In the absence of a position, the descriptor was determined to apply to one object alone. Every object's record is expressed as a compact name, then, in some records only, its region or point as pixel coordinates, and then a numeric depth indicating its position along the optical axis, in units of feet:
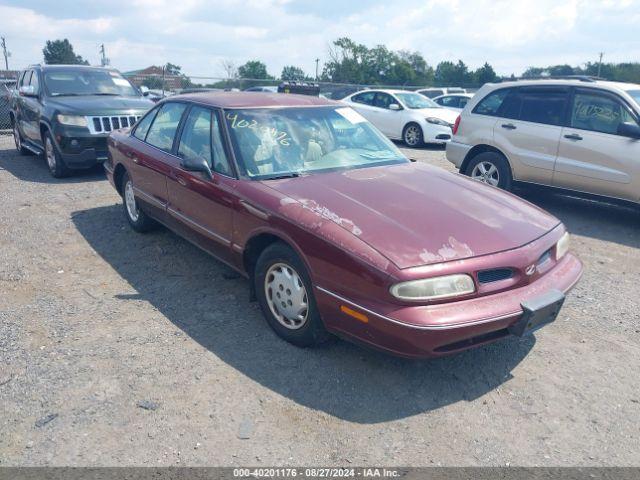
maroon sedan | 9.70
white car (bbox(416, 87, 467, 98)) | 84.33
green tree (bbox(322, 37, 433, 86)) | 206.90
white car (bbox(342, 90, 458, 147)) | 43.14
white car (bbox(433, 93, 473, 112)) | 61.00
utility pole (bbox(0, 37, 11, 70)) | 170.44
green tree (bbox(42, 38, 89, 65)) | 237.25
